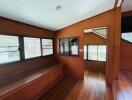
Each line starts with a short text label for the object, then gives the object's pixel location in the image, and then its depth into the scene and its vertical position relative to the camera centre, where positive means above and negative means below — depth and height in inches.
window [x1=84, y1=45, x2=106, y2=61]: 153.6 -9.5
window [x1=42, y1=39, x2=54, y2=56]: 118.3 +2.4
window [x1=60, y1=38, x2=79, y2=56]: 124.1 +3.8
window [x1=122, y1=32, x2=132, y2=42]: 113.1 +18.6
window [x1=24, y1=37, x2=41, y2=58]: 92.0 +2.1
